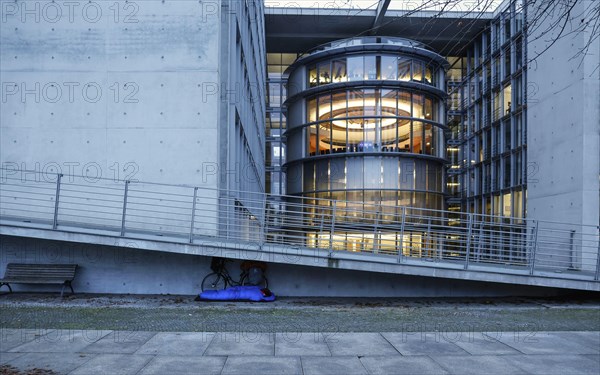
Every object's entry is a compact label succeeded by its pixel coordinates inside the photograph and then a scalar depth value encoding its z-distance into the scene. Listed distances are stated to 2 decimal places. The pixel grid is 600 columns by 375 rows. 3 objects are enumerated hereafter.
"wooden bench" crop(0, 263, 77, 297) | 11.85
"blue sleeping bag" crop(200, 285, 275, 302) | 11.77
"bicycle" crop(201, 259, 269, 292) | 12.61
